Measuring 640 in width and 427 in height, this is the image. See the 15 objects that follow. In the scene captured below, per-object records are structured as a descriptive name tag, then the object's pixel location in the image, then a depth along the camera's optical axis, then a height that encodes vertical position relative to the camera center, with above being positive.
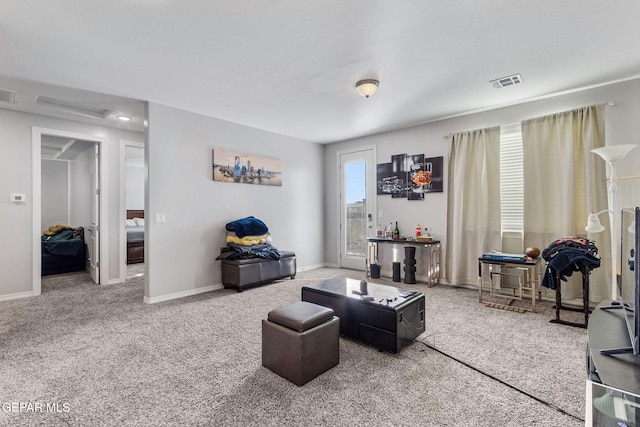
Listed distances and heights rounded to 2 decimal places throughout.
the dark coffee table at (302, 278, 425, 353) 2.46 -0.87
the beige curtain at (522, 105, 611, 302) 3.49 +0.41
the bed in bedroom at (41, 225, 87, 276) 5.68 -0.65
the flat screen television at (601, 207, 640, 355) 1.48 -0.37
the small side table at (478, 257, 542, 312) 3.59 -0.85
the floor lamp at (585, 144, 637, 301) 2.83 +0.46
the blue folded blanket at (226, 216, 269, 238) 4.75 -0.18
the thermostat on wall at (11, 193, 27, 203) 4.25 +0.29
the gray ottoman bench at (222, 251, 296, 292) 4.47 -0.88
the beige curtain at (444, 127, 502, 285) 4.33 +0.19
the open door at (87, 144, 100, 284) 5.08 +0.02
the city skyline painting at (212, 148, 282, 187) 4.82 +0.85
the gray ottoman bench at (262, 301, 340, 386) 2.04 -0.92
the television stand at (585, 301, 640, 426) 1.10 -0.71
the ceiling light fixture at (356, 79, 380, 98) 3.34 +1.48
